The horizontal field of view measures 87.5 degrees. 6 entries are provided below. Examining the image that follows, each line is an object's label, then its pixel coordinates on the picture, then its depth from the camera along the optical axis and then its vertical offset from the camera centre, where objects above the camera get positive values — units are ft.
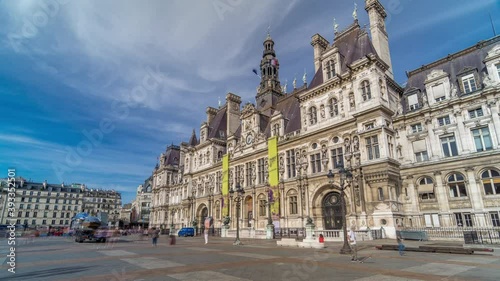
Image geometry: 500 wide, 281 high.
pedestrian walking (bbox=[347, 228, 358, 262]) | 37.19 -6.40
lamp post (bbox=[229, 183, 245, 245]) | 73.48 +6.46
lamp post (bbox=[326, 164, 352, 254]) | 46.21 +5.18
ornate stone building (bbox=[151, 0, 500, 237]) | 74.02 +22.44
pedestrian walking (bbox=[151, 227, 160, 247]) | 70.71 -5.91
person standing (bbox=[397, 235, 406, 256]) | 42.22 -5.78
